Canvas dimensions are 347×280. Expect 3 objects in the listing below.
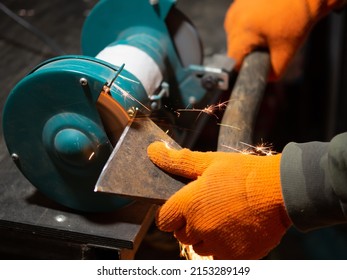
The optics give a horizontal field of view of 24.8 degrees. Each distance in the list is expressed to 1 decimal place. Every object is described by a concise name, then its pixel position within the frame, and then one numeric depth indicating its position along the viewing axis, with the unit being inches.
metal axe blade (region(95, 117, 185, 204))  29.2
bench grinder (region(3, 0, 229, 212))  30.3
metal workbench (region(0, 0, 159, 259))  32.6
